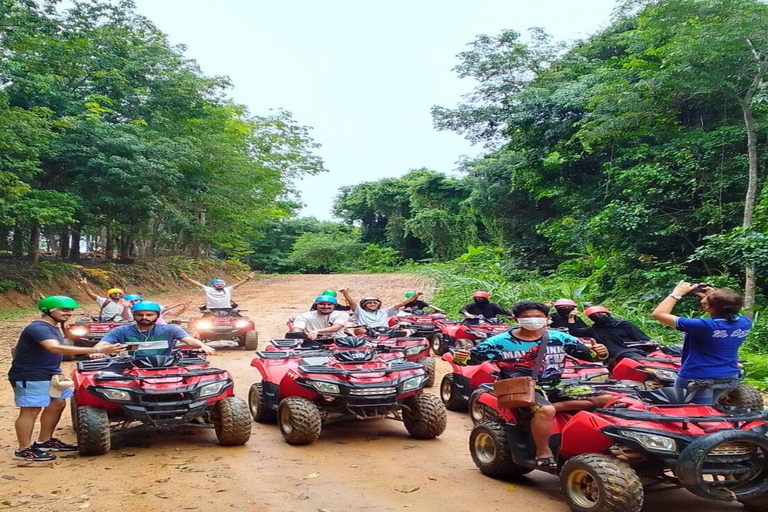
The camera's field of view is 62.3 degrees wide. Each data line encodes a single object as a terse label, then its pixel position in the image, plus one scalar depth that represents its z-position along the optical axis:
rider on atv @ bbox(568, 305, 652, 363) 8.51
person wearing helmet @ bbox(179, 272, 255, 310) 14.61
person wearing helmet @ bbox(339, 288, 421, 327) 10.89
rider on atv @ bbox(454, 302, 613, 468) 5.00
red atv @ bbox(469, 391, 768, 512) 4.05
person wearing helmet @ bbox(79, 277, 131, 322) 12.99
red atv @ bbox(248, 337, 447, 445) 6.67
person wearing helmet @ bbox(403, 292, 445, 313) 15.24
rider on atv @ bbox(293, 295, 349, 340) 9.38
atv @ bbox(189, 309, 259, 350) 13.68
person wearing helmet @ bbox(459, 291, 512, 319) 12.80
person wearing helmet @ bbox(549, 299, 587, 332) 9.60
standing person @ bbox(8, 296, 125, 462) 6.07
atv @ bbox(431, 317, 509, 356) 11.41
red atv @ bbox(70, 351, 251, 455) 6.15
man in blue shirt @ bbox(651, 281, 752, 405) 4.77
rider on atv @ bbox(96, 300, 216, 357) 6.83
